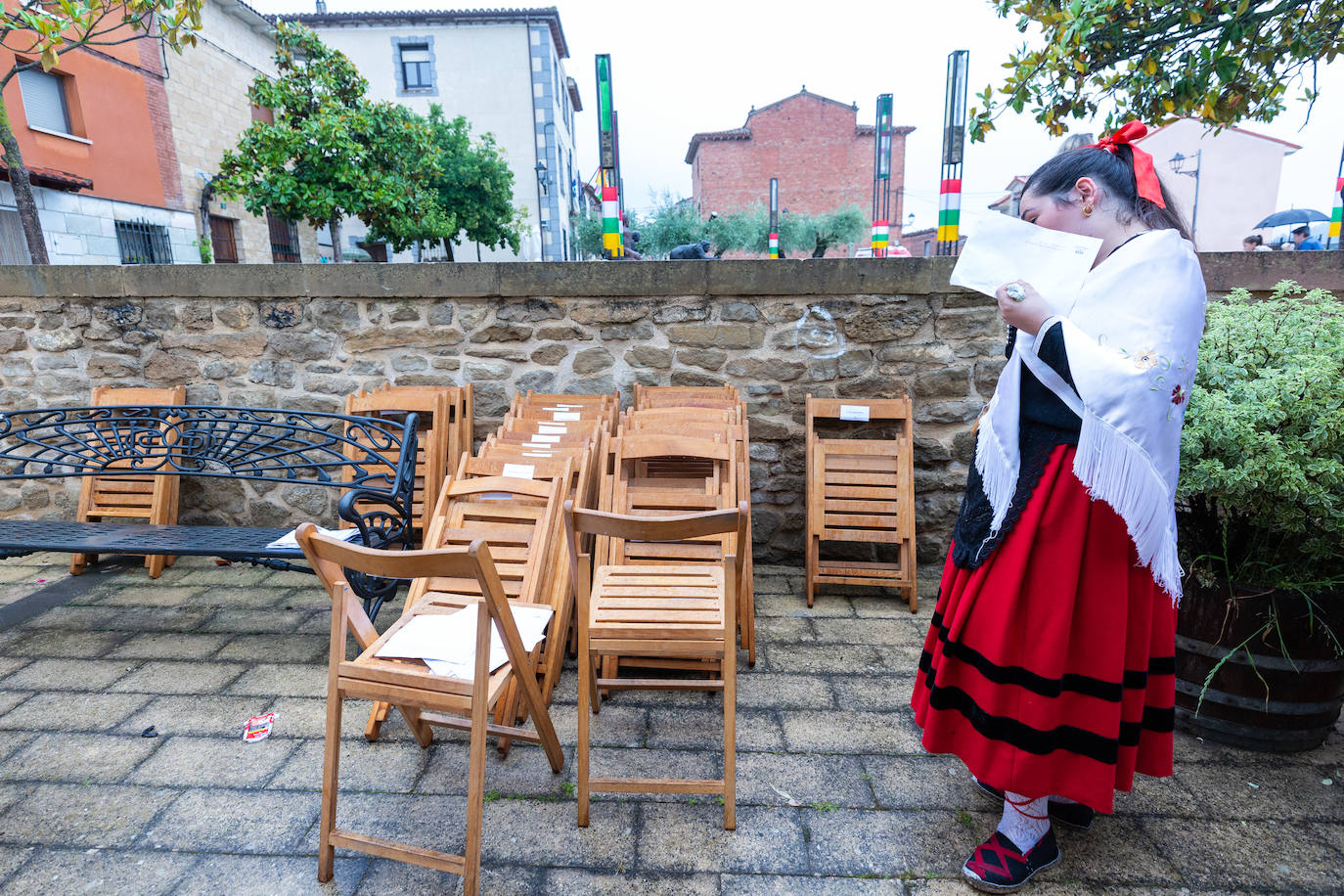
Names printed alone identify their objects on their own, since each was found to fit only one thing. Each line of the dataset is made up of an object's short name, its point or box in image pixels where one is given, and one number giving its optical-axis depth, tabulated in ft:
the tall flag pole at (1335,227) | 31.65
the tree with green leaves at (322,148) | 35.94
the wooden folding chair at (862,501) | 10.93
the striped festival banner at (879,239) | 37.45
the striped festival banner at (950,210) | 19.45
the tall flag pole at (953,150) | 17.57
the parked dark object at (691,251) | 18.72
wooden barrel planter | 6.68
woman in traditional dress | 4.47
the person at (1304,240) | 34.99
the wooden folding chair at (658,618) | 5.81
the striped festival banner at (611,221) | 19.85
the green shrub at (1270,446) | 6.18
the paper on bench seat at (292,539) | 9.09
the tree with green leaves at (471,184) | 58.75
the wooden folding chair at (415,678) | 5.03
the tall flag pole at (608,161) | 18.60
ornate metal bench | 9.14
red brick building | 111.45
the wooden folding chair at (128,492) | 12.56
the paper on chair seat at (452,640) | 5.74
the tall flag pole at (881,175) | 29.86
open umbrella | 40.73
